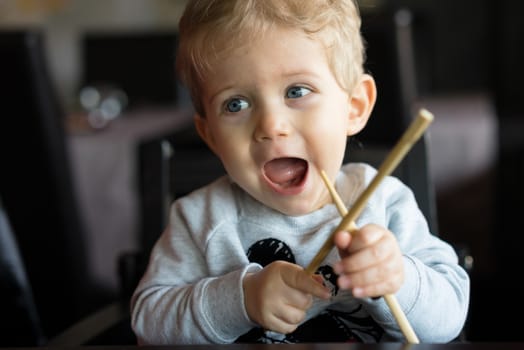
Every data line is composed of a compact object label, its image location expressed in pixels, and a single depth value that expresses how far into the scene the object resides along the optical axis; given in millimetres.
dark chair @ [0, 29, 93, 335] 1842
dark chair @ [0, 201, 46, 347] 1157
